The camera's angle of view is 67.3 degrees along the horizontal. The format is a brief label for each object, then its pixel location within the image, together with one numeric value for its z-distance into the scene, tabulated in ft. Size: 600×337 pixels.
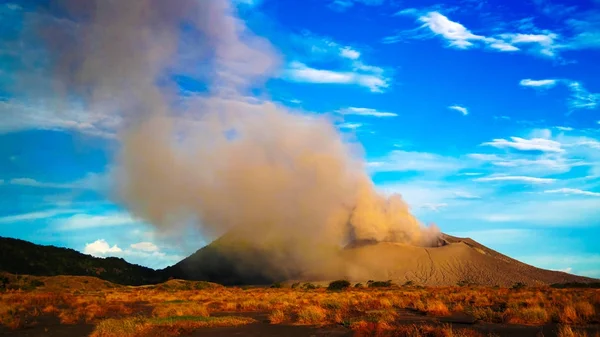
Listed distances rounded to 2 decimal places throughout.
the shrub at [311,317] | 88.89
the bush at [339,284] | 401.78
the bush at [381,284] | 429.38
